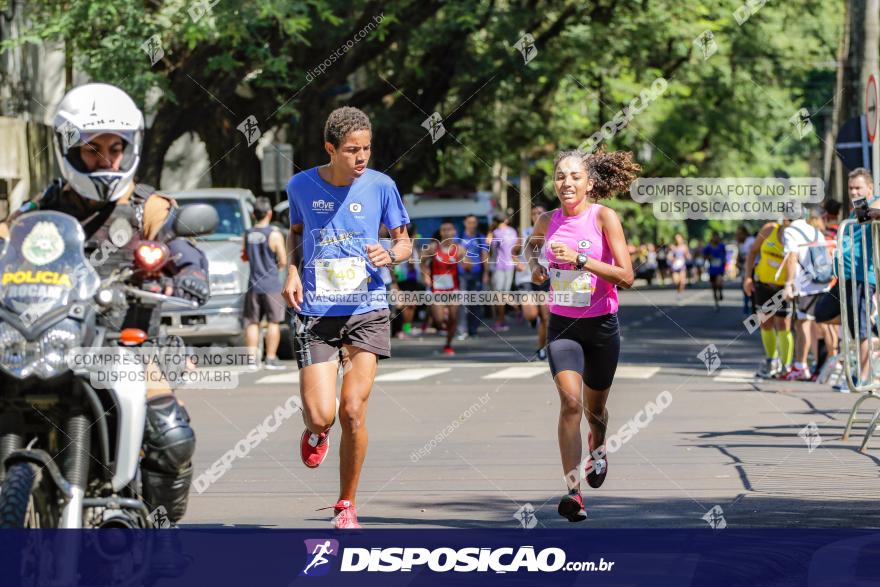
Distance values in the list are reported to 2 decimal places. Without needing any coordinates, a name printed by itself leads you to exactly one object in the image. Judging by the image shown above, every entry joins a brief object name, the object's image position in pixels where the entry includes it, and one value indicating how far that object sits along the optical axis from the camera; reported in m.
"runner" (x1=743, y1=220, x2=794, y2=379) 17.62
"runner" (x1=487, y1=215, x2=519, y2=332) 26.67
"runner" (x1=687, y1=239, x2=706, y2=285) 73.51
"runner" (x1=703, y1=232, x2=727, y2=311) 38.25
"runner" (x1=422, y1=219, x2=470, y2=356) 24.17
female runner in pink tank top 8.18
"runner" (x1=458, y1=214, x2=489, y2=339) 26.03
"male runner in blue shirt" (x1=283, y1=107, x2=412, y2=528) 7.61
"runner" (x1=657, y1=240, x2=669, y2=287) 72.89
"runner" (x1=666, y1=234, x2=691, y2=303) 45.34
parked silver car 20.31
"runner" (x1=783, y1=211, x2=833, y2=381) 16.92
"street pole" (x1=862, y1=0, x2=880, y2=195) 20.76
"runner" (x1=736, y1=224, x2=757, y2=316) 39.31
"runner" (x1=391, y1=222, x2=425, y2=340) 29.14
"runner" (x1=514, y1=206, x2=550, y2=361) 19.86
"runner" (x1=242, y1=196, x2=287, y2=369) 19.36
